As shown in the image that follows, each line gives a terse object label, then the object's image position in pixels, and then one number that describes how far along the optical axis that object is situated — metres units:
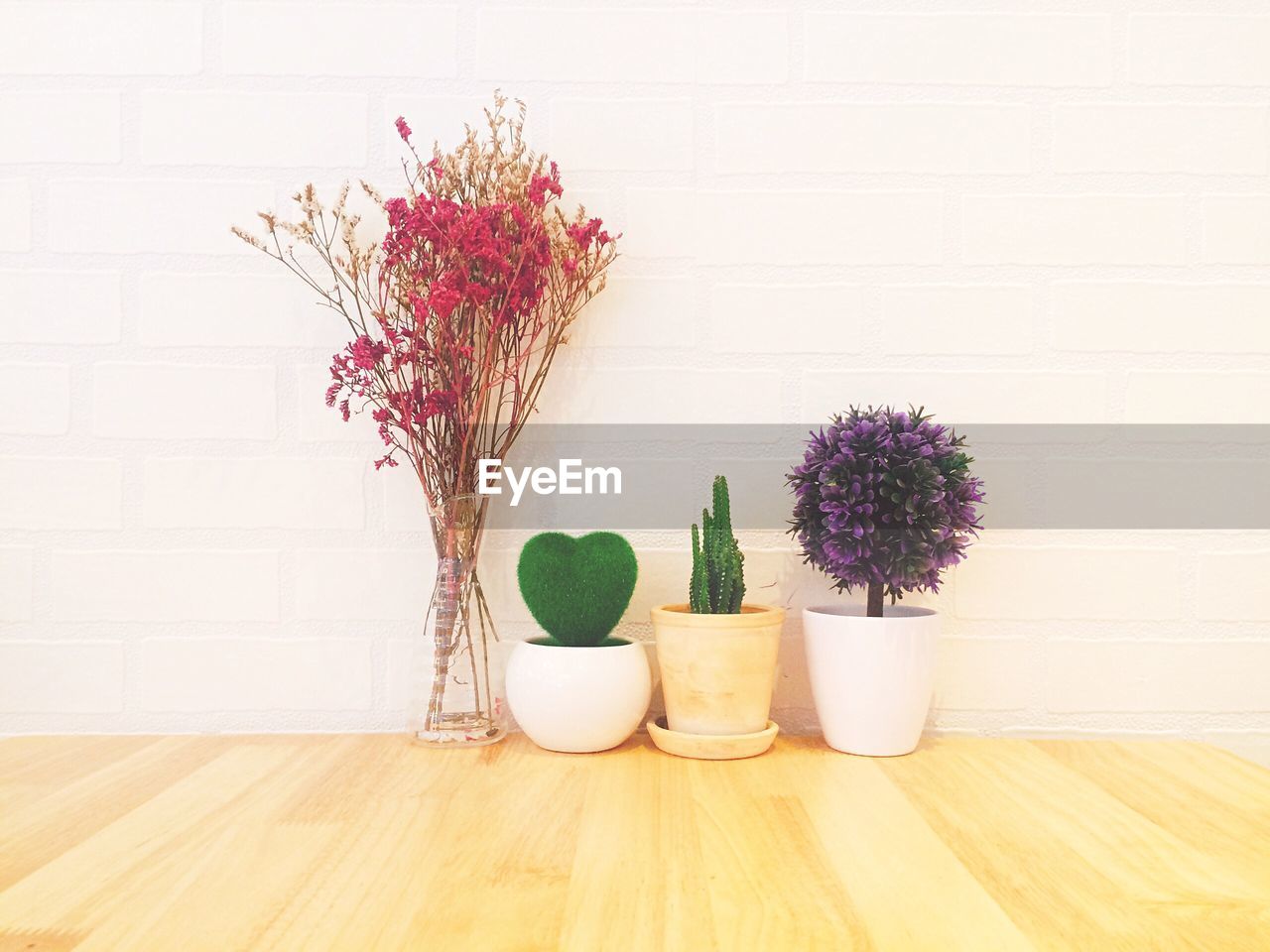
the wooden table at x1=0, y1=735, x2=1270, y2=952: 0.61
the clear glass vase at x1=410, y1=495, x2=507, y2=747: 1.00
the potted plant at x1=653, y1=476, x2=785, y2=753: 0.96
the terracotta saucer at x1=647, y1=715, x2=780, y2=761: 0.96
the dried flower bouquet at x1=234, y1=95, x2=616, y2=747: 0.96
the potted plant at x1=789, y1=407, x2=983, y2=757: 0.96
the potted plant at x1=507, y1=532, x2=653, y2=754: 0.96
